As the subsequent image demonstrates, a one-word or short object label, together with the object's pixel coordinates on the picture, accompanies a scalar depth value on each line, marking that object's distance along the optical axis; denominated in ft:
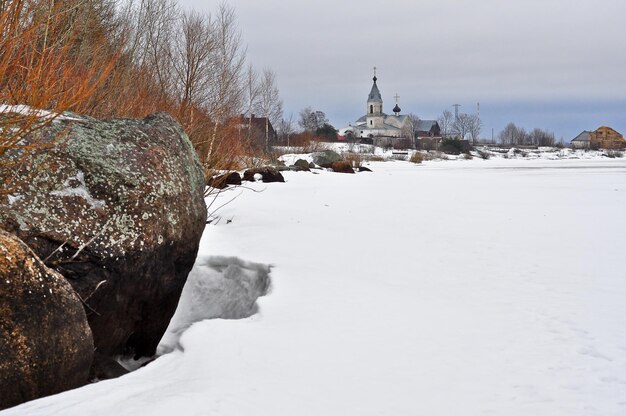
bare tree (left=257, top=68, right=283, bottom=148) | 130.21
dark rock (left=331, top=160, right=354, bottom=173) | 87.40
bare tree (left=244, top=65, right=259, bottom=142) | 81.30
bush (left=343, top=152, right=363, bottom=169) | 102.37
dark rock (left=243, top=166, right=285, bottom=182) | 55.83
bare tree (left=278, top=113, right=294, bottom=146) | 166.05
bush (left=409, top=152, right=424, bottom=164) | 147.64
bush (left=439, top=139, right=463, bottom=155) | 215.10
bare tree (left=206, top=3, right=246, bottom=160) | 38.78
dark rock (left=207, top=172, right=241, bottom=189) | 47.95
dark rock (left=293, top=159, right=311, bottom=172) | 82.83
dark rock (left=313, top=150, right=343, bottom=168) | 108.99
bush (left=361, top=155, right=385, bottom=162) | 153.17
